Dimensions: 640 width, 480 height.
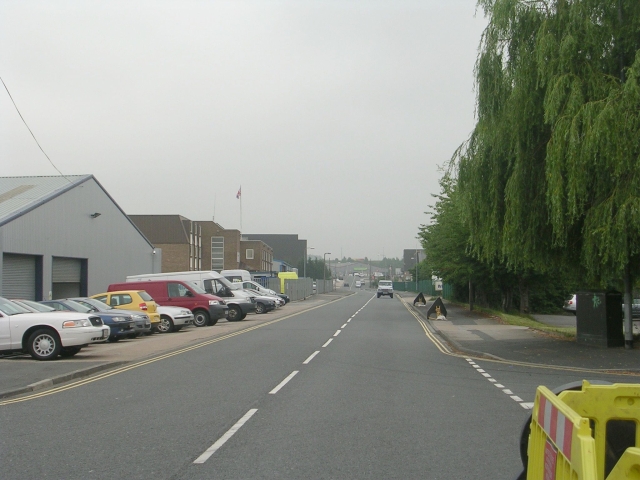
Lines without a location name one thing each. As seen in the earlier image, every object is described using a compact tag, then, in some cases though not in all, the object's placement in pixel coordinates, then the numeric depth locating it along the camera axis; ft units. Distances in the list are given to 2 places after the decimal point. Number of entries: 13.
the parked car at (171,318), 86.74
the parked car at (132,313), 71.72
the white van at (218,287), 112.06
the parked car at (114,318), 67.21
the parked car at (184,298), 98.48
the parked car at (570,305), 153.17
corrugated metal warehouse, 102.78
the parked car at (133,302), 82.07
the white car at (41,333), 52.60
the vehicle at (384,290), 260.62
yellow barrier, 12.48
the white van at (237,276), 165.68
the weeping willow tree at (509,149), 53.83
